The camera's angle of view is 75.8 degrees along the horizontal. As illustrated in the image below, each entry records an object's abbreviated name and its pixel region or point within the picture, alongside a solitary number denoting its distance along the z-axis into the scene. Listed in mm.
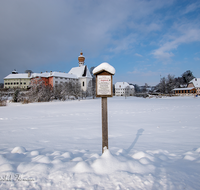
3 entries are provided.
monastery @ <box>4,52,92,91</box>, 59428
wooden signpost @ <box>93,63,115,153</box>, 3289
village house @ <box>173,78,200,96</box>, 67262
